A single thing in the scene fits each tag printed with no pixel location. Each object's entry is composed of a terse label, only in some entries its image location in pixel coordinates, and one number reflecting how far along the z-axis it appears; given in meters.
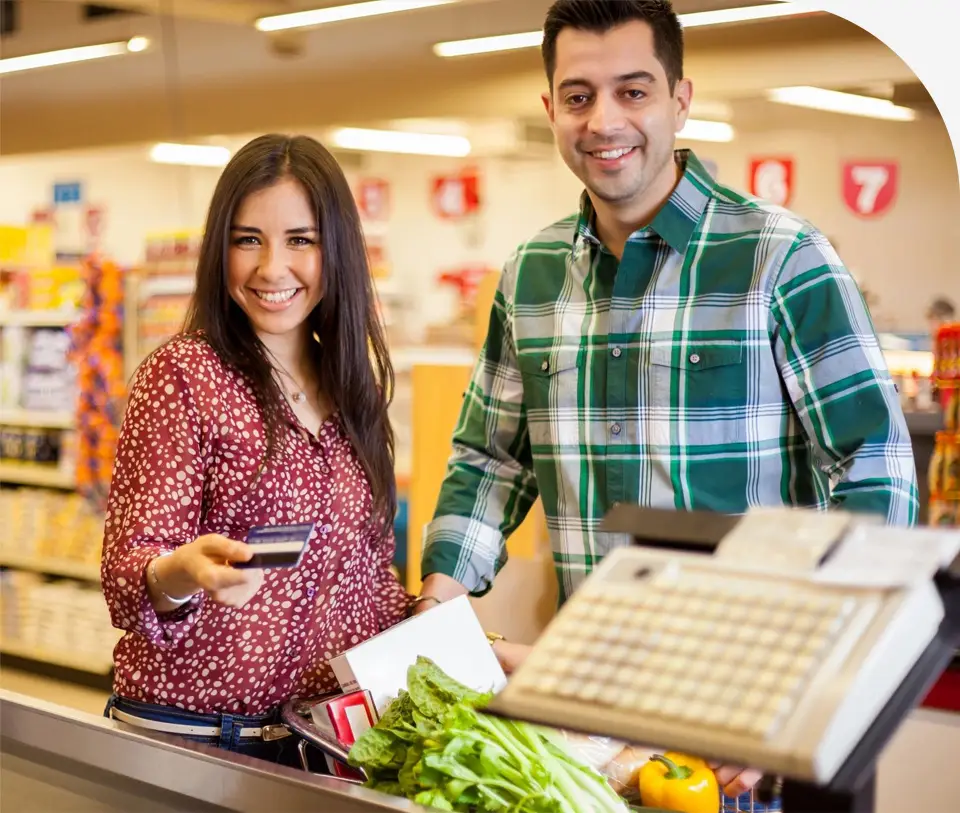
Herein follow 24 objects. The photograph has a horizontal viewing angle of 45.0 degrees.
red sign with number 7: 8.93
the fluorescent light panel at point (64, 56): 7.79
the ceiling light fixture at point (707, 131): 8.98
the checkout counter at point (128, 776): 1.36
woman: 1.74
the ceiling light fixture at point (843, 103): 7.67
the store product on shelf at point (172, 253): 5.87
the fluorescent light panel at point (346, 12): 6.43
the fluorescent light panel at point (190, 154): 8.87
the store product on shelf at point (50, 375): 6.26
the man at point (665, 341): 1.90
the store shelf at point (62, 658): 6.05
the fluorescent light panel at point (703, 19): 6.29
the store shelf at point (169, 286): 5.82
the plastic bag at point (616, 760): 1.78
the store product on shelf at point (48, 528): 6.08
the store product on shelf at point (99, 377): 5.78
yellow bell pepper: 1.68
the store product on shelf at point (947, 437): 3.90
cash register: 0.89
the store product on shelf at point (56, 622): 6.04
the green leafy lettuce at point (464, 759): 1.43
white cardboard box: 1.71
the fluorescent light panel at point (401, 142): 8.74
